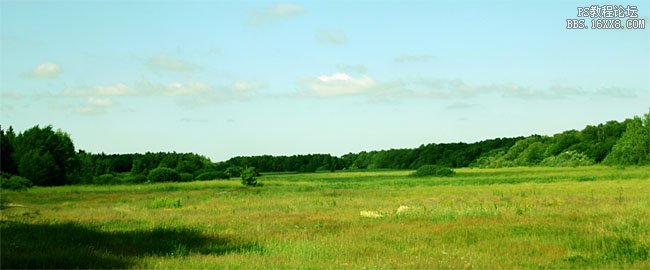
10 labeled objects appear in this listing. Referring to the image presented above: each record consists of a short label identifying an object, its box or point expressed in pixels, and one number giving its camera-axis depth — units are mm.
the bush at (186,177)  83169
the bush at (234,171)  101931
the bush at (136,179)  79938
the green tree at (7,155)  69350
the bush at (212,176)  85875
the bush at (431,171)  85112
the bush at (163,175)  79250
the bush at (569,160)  105812
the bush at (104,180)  80000
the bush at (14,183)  56981
